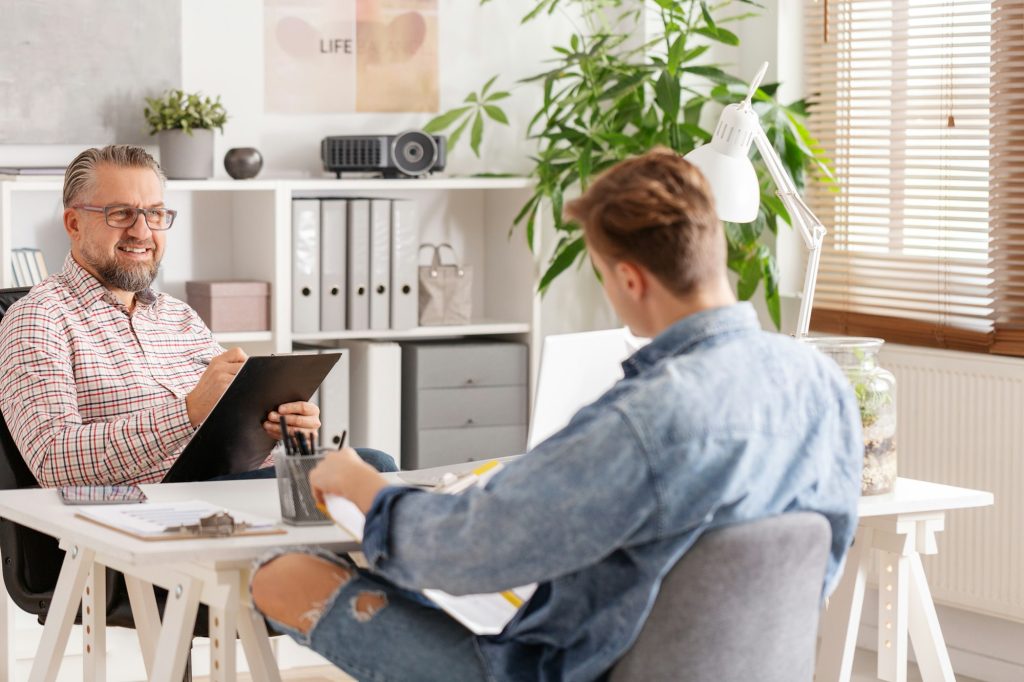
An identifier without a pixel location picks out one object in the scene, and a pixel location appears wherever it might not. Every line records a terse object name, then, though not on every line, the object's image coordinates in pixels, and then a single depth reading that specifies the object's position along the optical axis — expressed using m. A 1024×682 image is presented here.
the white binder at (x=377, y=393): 6.03
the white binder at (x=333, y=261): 5.88
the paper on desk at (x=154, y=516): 3.09
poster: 6.19
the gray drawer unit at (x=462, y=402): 6.14
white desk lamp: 3.90
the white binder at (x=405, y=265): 6.01
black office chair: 4.08
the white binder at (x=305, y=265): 5.82
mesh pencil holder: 3.13
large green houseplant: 5.89
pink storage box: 5.74
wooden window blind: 5.67
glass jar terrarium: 3.69
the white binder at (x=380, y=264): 5.96
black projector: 5.98
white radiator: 5.47
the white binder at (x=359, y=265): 5.91
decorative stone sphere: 5.78
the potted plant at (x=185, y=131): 5.67
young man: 2.39
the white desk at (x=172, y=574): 2.97
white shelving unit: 5.76
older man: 3.93
